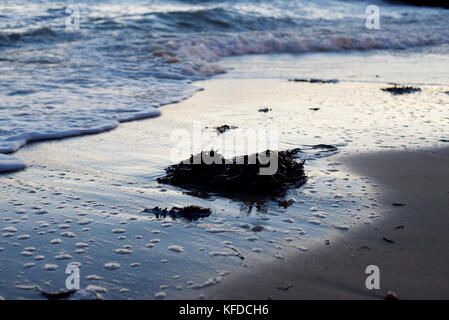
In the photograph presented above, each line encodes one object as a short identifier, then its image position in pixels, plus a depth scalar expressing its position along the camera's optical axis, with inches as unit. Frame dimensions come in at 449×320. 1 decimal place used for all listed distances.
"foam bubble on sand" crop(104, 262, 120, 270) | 93.7
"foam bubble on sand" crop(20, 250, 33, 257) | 98.2
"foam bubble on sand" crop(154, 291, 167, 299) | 85.1
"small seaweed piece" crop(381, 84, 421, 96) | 257.1
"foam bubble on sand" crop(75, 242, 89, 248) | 101.7
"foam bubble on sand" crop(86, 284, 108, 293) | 86.8
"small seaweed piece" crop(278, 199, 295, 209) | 122.6
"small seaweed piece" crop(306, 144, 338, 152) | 168.1
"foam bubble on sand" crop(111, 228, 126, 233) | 108.5
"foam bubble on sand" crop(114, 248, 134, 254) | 99.6
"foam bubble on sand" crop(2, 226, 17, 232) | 108.8
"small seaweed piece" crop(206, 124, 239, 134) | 190.7
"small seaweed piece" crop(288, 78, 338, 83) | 296.3
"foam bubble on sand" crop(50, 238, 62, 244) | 103.3
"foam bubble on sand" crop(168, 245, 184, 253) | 100.5
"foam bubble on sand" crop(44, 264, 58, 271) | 93.2
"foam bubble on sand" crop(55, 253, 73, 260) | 96.9
